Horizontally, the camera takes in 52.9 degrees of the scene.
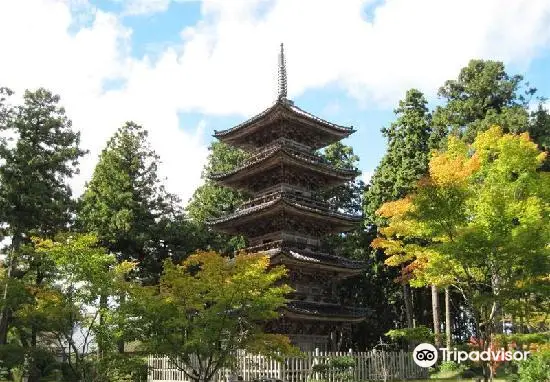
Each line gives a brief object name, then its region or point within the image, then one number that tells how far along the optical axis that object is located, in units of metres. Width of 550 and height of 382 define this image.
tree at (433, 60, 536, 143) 40.25
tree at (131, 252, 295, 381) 16.52
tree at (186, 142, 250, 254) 45.53
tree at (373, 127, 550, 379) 17.83
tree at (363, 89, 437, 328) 38.00
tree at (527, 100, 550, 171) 36.25
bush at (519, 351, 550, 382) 15.29
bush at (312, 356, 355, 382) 23.47
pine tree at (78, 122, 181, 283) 40.72
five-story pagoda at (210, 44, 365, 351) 30.27
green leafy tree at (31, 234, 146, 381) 17.38
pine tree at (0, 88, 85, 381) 29.78
